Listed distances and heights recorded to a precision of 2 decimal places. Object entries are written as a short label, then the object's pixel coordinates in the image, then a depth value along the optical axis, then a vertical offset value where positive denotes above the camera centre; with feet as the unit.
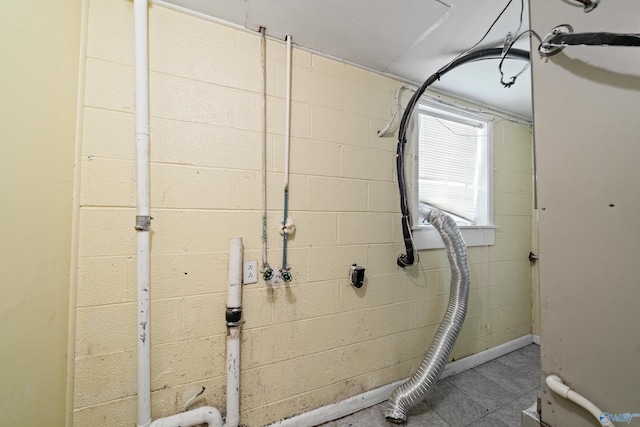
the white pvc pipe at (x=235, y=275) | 3.84 -1.05
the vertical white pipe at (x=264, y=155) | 4.16 +1.19
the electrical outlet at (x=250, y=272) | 4.07 -1.06
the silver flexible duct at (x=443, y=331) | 4.61 -2.67
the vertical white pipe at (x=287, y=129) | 4.31 +1.77
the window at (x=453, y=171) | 5.86 +1.45
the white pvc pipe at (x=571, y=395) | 1.79 -1.59
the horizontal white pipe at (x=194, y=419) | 3.42 -3.29
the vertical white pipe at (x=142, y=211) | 3.35 +0.07
